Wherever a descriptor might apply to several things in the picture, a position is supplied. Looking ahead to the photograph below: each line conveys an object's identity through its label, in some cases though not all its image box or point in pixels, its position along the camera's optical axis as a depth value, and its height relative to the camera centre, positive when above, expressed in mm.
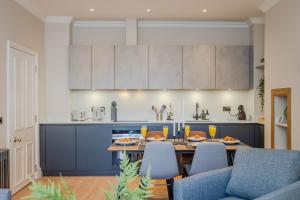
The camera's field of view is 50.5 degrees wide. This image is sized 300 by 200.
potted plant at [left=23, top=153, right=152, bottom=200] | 1140 -323
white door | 4309 -218
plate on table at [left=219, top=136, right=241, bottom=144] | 3817 -505
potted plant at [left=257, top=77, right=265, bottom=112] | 5648 +166
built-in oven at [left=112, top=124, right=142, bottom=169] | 5520 -569
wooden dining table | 3469 -541
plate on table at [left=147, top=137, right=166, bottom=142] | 4008 -499
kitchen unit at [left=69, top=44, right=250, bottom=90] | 5746 +589
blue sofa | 2508 -656
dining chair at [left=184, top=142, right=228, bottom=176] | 3408 -624
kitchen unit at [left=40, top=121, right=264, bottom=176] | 5449 -800
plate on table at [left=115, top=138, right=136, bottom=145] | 3710 -498
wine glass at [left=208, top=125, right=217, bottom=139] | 4020 -388
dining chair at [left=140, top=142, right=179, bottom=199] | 3432 -656
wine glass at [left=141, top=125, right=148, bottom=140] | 3928 -378
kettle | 6008 -238
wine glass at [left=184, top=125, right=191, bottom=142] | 3904 -376
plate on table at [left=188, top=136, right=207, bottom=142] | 3991 -498
